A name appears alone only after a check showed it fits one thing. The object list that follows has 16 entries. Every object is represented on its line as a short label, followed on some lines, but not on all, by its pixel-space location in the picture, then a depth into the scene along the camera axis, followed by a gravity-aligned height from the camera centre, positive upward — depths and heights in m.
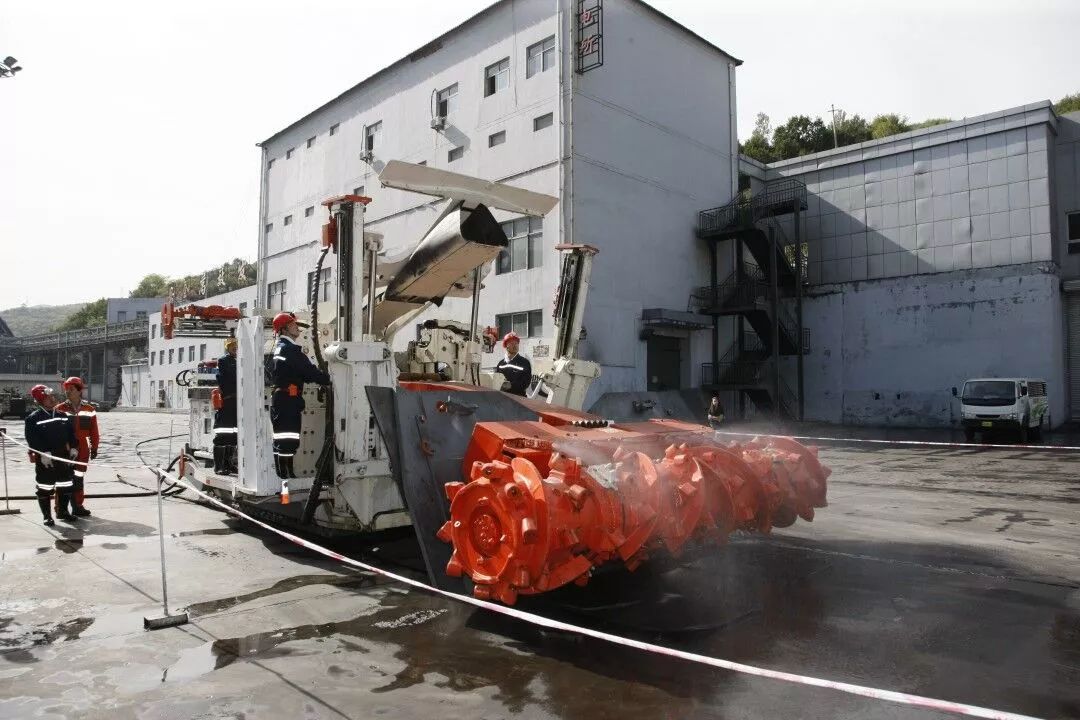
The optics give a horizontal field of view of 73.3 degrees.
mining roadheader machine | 3.69 -0.42
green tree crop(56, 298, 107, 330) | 104.88 +10.81
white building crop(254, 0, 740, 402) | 22.81 +8.31
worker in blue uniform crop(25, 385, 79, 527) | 7.48 -0.66
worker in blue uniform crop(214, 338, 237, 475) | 7.27 -0.27
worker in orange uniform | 7.82 -0.45
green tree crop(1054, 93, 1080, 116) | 38.56 +15.59
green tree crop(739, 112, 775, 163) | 45.71 +15.69
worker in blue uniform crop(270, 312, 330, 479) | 5.36 -0.06
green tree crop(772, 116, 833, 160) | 44.97 +15.32
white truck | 19.33 -0.67
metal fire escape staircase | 25.45 +3.07
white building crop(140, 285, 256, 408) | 47.72 +1.96
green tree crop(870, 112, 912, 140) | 45.84 +16.58
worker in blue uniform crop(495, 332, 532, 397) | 6.87 +0.14
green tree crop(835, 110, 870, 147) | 45.47 +16.21
